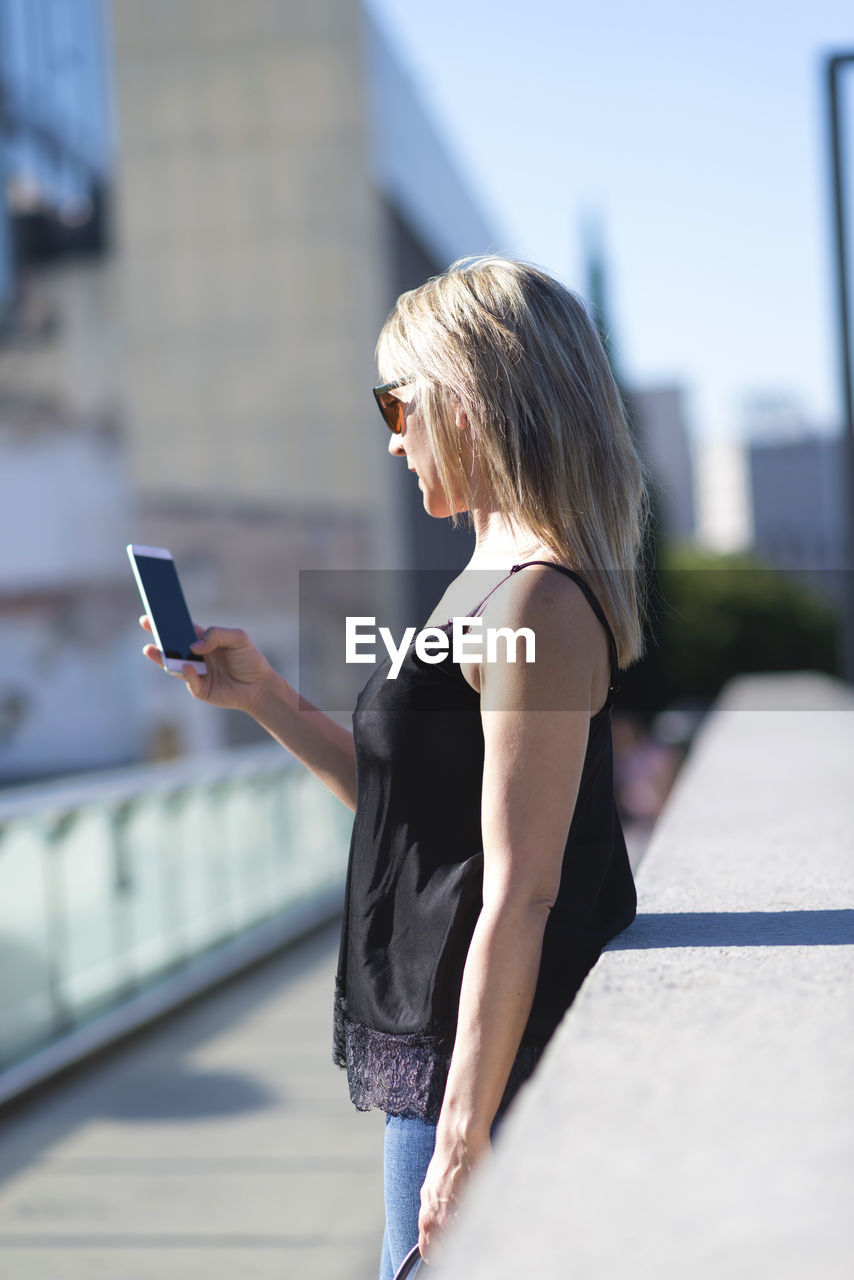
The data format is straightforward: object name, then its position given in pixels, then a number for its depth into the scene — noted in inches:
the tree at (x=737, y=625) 1669.5
